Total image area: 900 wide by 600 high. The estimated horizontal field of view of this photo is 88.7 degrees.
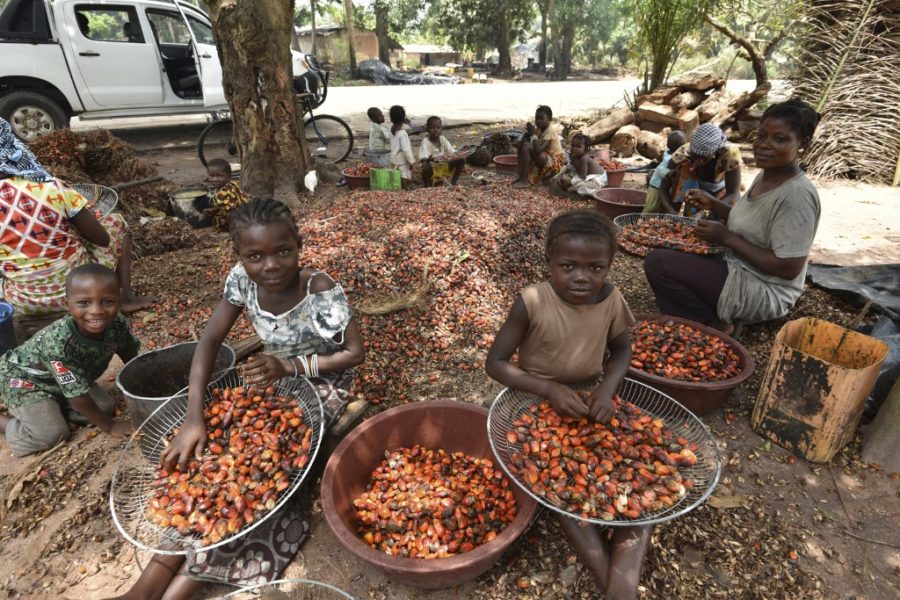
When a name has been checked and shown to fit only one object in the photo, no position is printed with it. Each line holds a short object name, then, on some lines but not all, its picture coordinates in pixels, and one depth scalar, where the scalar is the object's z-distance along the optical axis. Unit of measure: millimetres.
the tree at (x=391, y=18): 27489
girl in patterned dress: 1803
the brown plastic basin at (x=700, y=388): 2432
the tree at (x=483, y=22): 28781
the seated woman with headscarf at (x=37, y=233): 2723
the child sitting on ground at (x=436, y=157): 6656
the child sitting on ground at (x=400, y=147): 6566
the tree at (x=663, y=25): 9594
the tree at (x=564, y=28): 29281
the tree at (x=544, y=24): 28922
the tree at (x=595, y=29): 31859
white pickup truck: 7152
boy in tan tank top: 1785
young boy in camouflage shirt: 2260
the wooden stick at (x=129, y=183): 5156
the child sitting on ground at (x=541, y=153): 6746
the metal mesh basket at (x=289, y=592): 1783
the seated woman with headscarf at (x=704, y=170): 3969
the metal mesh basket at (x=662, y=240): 3244
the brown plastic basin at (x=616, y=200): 5414
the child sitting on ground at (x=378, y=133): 7166
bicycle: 8180
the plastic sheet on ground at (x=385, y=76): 22953
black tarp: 3318
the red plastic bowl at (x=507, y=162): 7547
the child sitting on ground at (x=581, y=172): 6199
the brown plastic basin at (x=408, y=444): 1616
